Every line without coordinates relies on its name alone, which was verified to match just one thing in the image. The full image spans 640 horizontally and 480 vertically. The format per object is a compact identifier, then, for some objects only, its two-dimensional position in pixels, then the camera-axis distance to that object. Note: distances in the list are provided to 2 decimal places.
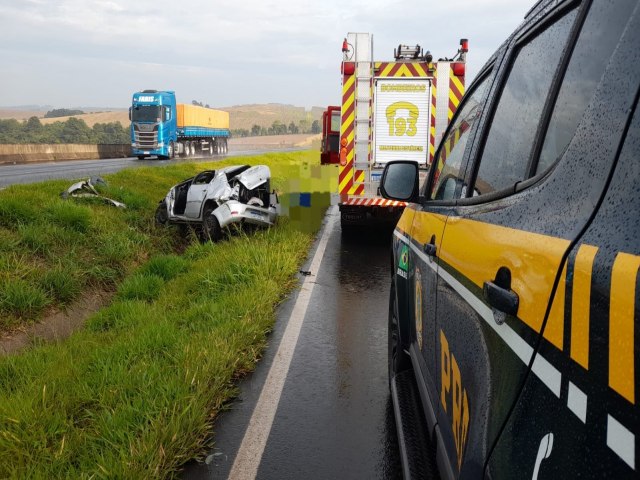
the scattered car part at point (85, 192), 9.85
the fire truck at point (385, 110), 9.46
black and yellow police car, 0.86
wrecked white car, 9.19
